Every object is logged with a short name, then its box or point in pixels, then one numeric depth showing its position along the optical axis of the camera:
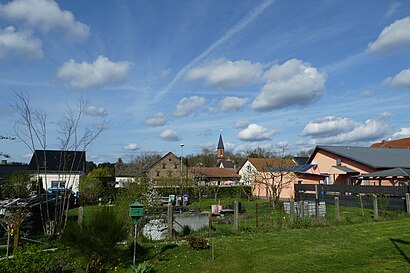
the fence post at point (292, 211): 13.56
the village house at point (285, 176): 30.02
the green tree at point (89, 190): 31.56
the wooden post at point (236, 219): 12.45
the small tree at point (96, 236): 6.92
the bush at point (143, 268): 6.83
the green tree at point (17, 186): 23.36
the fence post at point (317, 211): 13.99
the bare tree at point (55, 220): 12.26
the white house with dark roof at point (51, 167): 36.59
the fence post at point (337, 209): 14.07
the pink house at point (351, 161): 30.20
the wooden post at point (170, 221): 11.30
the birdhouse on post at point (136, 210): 7.66
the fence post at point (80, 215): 7.30
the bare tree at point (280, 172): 29.07
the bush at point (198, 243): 8.99
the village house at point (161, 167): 57.66
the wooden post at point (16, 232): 9.16
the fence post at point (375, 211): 14.95
